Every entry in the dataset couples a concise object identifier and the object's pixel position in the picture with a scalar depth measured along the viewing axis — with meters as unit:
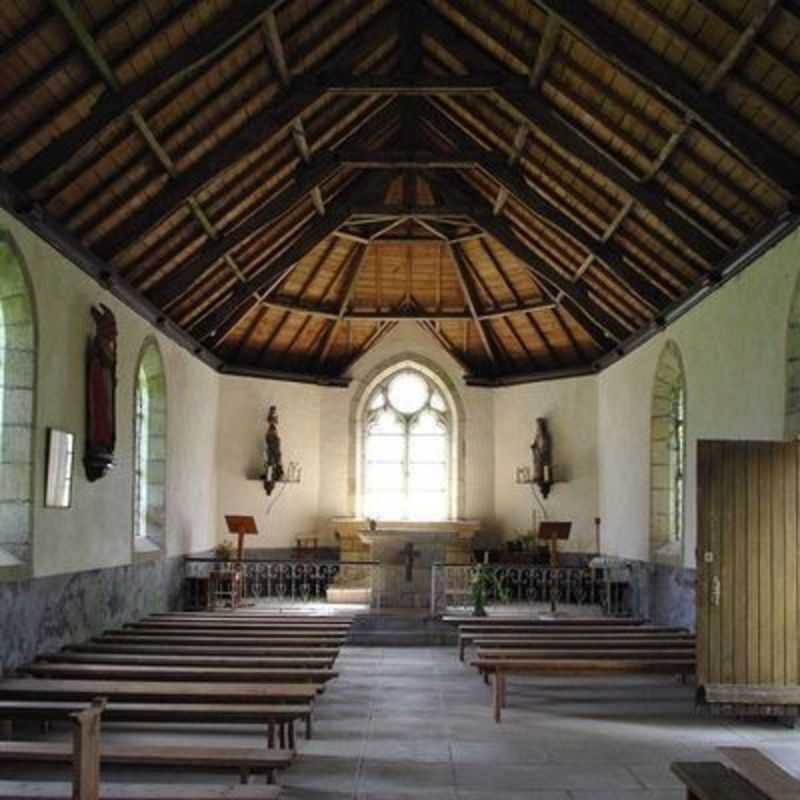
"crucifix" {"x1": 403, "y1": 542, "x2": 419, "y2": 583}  14.42
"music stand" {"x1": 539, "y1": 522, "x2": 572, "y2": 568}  16.11
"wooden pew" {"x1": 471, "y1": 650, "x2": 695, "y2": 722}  8.95
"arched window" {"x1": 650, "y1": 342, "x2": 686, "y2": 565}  14.54
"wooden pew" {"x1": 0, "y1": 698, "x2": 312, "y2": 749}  6.77
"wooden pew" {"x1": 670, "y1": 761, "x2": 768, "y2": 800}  4.26
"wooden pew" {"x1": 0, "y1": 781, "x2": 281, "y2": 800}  4.93
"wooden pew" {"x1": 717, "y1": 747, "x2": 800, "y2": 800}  4.04
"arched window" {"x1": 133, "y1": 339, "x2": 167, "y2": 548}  14.51
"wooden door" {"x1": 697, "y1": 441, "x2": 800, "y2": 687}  9.15
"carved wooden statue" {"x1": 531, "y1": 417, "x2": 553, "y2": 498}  18.70
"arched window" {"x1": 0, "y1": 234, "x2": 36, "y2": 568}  9.59
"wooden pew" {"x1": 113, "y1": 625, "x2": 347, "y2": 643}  10.48
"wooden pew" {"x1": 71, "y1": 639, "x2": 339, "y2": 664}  9.37
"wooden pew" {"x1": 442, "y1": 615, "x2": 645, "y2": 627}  12.10
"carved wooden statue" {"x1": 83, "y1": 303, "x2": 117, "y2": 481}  11.20
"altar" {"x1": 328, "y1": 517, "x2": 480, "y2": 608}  14.41
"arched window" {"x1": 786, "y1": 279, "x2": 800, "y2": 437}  9.60
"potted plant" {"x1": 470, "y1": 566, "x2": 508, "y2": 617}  14.00
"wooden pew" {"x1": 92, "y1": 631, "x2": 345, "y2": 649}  9.96
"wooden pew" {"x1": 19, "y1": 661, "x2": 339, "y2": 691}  8.19
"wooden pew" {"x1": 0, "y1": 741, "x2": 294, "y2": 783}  5.57
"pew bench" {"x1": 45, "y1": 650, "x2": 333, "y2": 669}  8.81
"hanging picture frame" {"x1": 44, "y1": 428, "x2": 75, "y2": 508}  10.10
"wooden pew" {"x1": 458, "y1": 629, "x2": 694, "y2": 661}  10.41
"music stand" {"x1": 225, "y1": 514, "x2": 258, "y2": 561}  16.05
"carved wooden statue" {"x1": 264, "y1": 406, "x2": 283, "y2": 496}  18.66
